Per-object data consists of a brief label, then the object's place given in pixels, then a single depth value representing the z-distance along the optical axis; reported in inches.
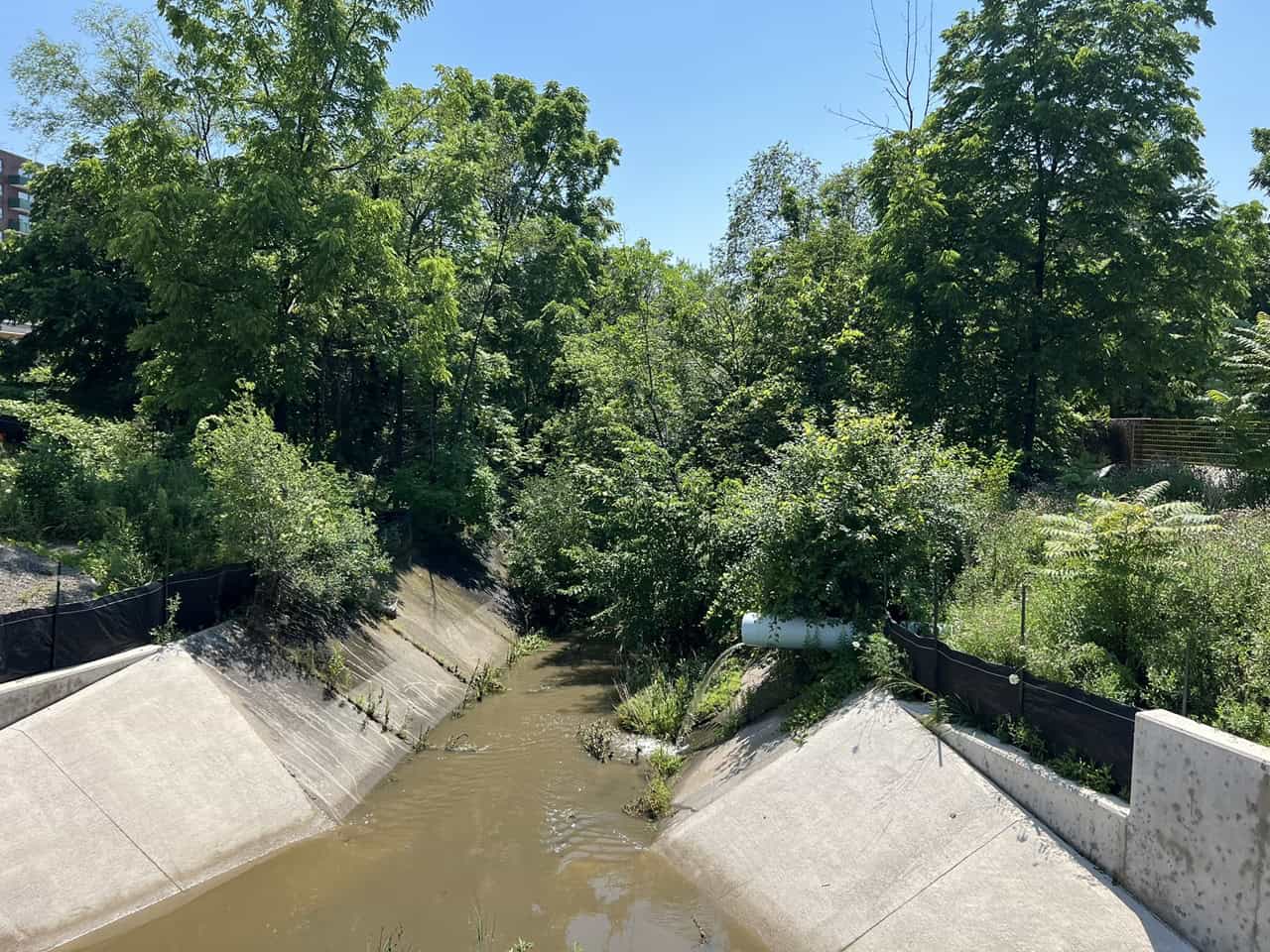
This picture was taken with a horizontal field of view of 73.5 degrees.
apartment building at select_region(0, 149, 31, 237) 3284.9
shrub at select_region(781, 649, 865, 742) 403.5
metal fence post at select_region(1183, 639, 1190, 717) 263.8
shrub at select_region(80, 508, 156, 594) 443.8
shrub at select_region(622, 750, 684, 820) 408.2
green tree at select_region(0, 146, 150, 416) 957.8
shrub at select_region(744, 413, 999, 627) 434.0
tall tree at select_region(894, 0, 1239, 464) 714.2
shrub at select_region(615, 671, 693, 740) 504.4
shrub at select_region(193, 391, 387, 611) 476.7
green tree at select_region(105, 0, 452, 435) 619.8
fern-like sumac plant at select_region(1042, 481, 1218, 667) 318.3
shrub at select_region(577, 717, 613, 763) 487.8
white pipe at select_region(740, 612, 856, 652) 432.8
